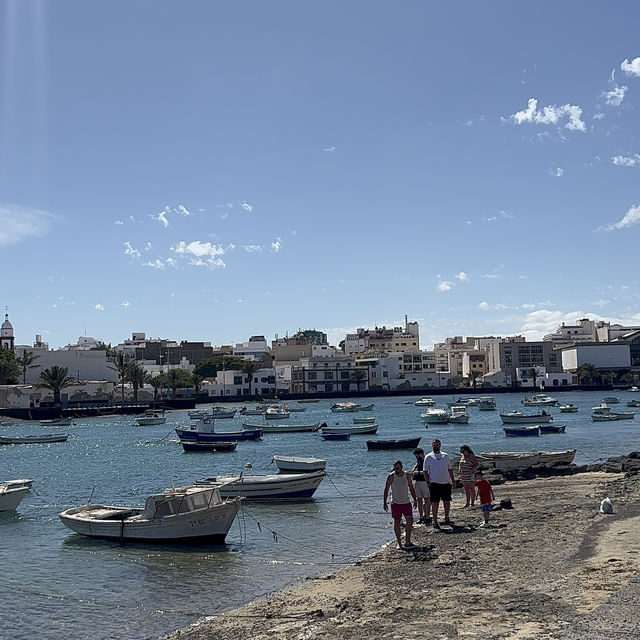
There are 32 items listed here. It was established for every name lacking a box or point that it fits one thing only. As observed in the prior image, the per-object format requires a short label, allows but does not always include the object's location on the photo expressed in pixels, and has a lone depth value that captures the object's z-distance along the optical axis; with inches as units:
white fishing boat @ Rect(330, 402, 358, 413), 5334.6
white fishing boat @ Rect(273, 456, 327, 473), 1628.9
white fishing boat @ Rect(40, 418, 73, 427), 4566.9
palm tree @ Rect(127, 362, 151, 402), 6215.6
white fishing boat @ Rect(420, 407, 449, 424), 3831.2
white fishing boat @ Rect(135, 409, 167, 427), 4411.9
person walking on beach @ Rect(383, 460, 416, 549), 767.1
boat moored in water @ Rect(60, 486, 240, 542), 989.8
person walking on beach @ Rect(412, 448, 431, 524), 911.7
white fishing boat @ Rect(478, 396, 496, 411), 5206.7
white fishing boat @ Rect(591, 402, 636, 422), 3742.6
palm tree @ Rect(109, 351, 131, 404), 6173.7
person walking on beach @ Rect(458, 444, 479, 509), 928.3
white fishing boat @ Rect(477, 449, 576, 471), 1592.0
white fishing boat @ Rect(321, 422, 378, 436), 3056.1
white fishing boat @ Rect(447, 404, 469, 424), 3811.5
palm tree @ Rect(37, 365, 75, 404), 5654.5
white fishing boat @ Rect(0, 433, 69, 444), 3319.4
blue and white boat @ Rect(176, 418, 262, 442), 2743.6
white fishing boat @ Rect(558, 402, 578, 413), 4592.0
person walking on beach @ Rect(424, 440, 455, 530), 850.8
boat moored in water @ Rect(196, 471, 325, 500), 1326.3
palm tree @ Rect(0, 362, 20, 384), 5403.5
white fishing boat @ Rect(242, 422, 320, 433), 3627.0
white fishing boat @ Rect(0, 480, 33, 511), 1341.0
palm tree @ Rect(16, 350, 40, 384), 5989.2
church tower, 7086.6
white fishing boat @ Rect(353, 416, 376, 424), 3609.7
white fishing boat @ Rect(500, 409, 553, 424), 3341.5
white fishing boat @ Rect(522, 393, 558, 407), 5339.6
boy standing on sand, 911.0
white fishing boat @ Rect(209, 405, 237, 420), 5027.1
